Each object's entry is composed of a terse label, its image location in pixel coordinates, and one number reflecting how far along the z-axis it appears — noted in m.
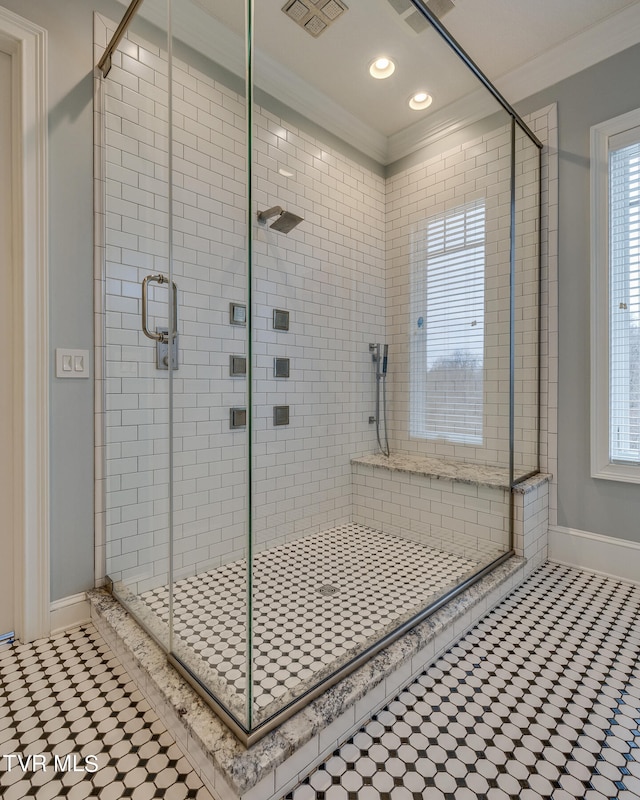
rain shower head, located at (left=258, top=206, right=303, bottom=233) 1.81
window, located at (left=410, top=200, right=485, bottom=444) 2.45
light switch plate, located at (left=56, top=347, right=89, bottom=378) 1.59
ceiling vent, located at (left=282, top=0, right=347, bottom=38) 1.71
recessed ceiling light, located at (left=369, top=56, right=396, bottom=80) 2.11
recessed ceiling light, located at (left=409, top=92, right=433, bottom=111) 2.28
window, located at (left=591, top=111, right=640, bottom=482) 2.02
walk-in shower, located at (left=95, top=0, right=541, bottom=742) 1.34
